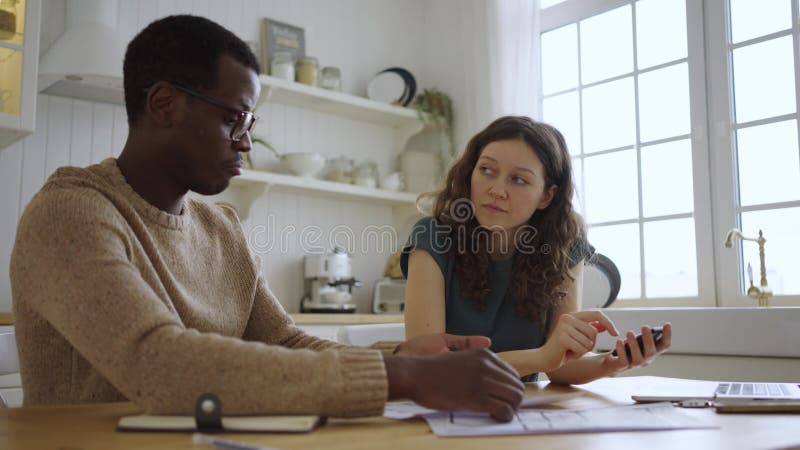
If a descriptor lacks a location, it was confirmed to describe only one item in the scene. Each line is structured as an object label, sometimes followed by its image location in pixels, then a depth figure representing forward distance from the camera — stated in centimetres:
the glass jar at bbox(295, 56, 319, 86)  352
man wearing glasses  75
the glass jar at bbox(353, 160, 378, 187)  364
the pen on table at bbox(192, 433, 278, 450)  61
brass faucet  261
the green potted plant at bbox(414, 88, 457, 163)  387
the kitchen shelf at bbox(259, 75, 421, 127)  335
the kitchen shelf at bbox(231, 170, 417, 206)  321
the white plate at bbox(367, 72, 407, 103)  391
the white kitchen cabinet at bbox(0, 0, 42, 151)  250
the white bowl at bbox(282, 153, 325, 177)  341
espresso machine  337
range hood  265
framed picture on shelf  352
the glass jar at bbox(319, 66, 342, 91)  360
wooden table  66
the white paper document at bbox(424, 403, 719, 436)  74
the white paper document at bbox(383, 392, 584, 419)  83
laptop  103
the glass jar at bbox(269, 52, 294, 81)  342
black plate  394
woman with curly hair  166
